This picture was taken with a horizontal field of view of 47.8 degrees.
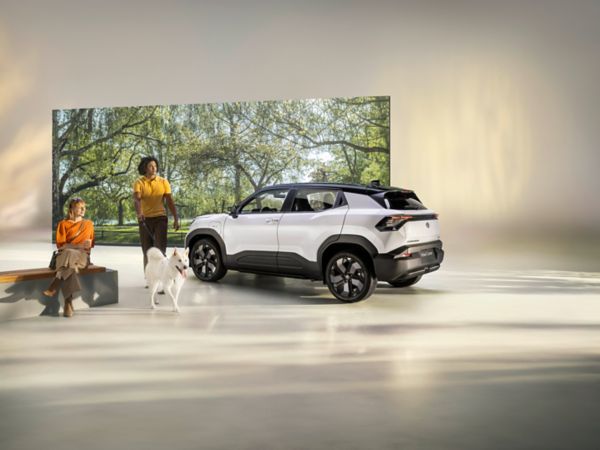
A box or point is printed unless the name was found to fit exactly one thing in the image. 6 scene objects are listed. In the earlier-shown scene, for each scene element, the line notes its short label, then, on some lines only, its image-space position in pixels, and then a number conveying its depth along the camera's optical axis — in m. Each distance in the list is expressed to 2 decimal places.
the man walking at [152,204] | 8.82
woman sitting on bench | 6.81
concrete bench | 6.72
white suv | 7.71
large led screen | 15.50
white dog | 7.13
